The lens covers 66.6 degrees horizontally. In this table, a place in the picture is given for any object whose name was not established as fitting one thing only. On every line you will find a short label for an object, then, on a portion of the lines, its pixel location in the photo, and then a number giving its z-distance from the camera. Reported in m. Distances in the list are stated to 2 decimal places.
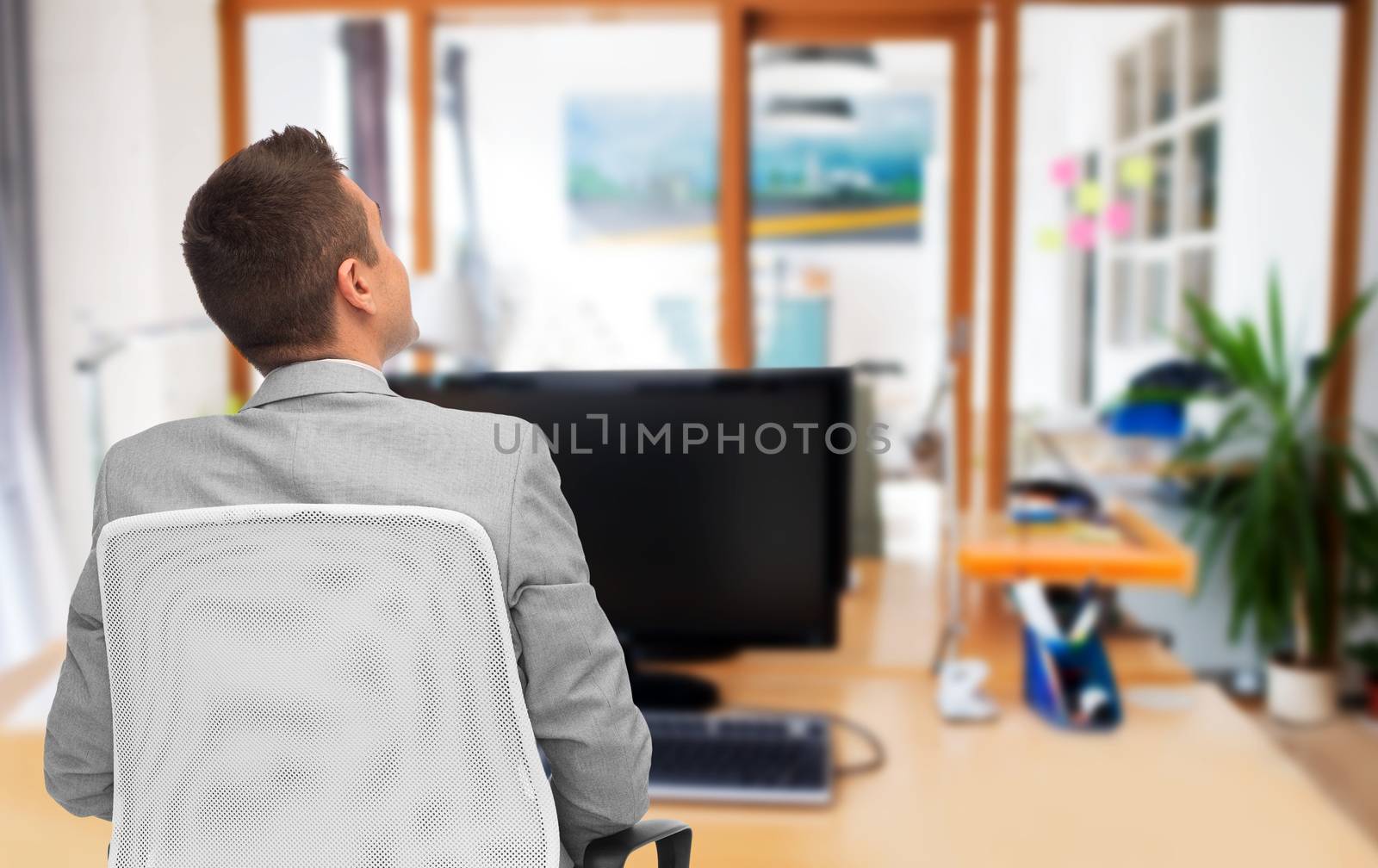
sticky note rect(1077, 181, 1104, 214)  3.00
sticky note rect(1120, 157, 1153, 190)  3.04
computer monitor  1.21
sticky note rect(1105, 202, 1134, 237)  3.00
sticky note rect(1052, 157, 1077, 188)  2.96
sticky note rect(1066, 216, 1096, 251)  2.98
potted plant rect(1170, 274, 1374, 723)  2.94
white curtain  2.50
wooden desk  0.99
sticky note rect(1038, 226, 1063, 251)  2.97
